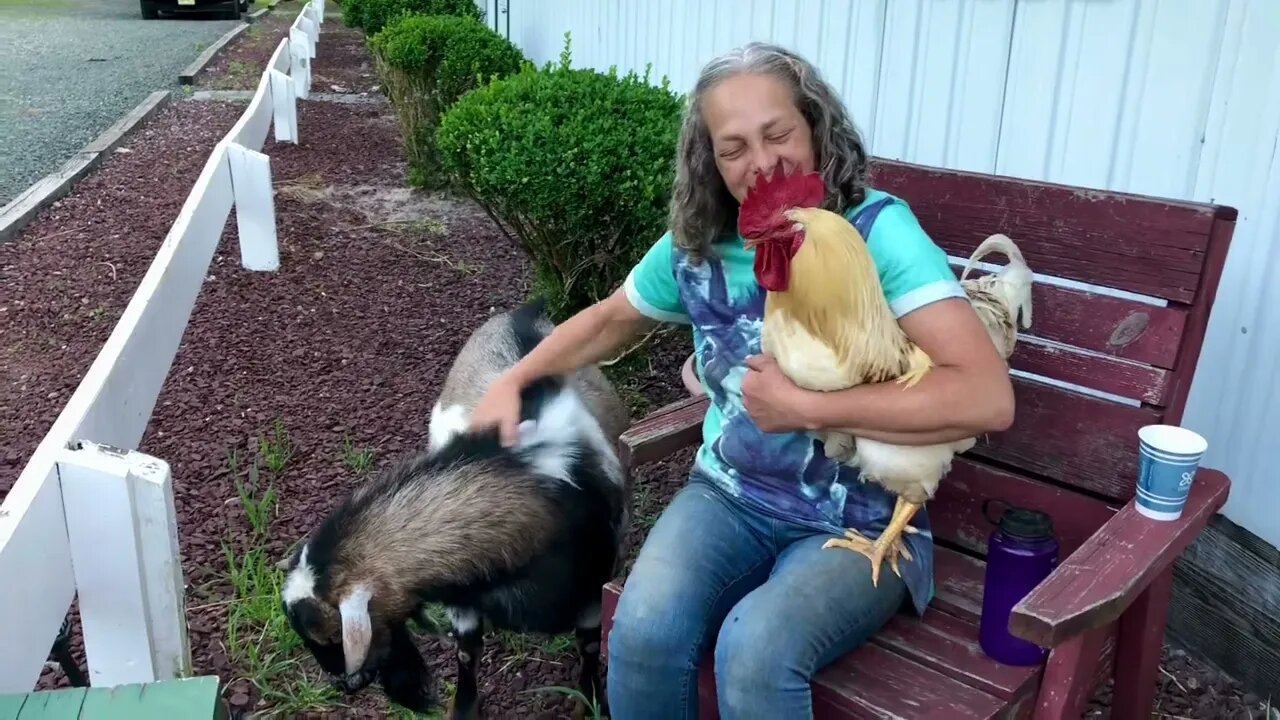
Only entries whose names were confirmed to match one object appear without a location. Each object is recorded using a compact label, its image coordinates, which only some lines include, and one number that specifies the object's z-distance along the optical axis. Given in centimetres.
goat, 220
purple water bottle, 198
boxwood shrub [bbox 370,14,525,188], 789
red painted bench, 186
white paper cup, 192
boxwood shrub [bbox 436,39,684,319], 414
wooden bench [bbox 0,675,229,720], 148
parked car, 2283
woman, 194
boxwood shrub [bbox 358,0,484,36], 1216
